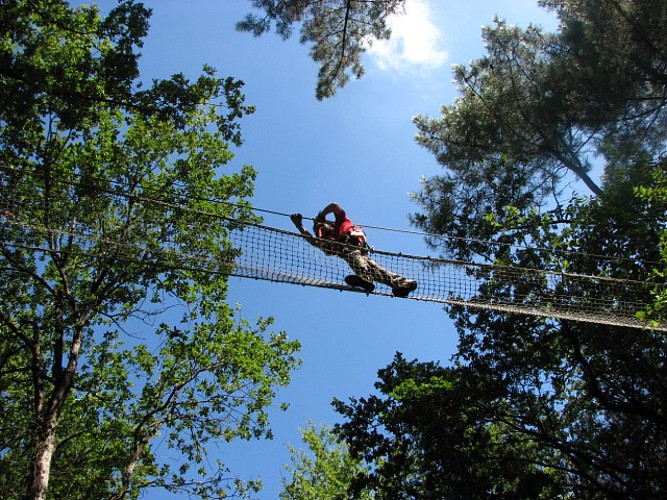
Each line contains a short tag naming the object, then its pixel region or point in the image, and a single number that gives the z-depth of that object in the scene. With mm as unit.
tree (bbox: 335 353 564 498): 7203
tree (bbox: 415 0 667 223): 9055
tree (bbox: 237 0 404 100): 8266
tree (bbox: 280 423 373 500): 15062
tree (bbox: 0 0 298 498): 6609
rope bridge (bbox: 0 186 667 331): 4910
